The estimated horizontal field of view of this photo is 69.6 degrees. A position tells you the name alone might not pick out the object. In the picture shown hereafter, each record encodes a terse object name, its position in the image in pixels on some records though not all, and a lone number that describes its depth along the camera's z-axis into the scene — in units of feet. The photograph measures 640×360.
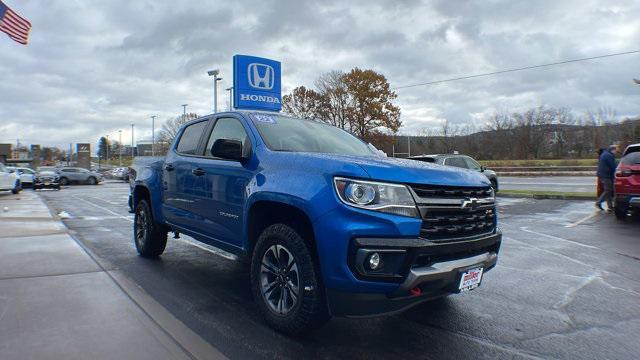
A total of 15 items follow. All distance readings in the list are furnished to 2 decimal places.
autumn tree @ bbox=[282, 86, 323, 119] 171.94
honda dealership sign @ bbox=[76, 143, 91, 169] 264.11
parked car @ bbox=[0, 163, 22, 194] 66.90
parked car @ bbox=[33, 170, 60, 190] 105.40
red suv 31.17
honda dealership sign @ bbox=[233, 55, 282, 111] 44.80
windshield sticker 15.29
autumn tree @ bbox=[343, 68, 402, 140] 167.32
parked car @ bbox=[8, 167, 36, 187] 106.42
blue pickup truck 10.27
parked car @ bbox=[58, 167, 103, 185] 125.29
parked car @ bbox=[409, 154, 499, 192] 49.55
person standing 38.68
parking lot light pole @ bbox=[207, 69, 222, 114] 82.27
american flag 42.16
